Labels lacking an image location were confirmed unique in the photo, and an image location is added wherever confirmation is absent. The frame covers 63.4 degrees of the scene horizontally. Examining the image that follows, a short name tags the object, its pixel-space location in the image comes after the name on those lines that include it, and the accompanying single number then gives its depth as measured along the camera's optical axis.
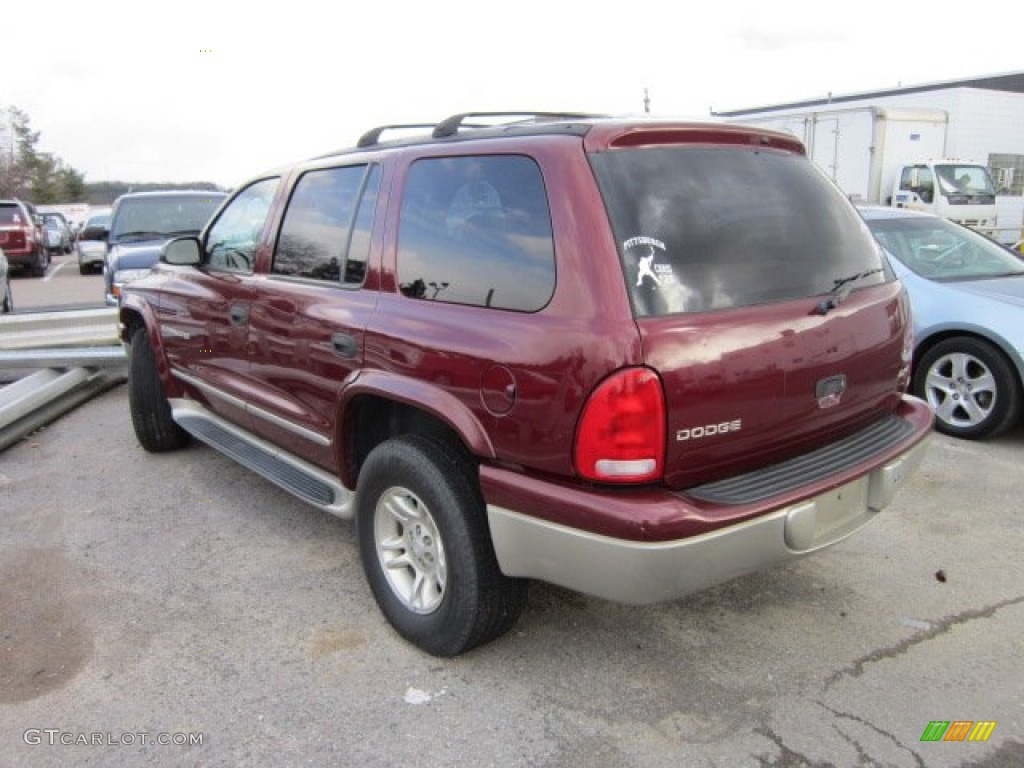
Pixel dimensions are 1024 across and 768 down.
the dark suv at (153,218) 9.69
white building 18.34
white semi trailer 16.44
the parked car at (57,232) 28.14
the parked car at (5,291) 10.86
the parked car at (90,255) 20.69
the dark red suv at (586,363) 2.38
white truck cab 16.27
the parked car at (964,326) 5.27
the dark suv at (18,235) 19.05
